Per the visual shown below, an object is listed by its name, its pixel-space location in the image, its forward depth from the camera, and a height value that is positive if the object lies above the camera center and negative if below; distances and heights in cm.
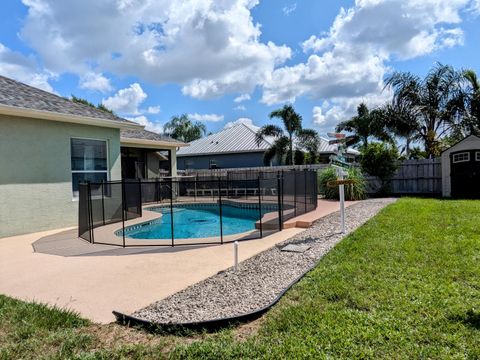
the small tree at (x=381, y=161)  1537 +60
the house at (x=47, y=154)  873 +83
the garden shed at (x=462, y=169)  1336 +12
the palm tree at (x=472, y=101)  1773 +372
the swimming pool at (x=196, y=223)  1005 -154
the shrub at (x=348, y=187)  1450 -51
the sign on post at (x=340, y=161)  761 +36
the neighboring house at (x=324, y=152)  2680 +189
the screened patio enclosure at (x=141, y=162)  1762 +97
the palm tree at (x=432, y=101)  1836 +400
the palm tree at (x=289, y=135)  2242 +283
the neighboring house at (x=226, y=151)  2694 +226
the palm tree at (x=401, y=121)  1919 +303
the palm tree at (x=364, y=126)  2028 +349
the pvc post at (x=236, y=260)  490 -121
